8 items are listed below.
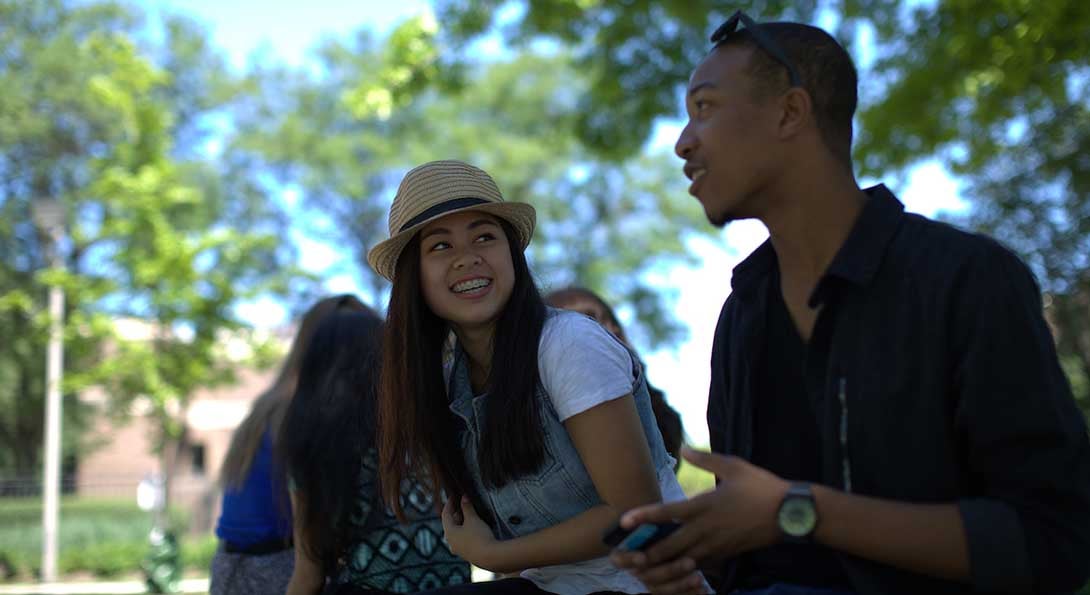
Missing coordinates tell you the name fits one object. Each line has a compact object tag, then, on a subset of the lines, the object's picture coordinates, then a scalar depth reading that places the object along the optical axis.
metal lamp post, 15.39
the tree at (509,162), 28.59
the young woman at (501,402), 2.46
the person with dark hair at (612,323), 4.38
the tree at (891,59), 6.69
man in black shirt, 1.68
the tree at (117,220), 16.94
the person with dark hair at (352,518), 3.44
